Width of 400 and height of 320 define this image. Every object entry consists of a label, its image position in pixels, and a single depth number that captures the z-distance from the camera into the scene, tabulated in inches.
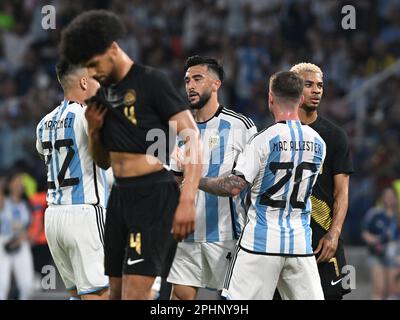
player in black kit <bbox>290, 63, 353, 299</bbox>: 601.3
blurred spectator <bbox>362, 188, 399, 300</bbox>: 1048.8
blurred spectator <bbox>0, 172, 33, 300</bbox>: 1051.9
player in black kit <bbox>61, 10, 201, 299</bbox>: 471.2
